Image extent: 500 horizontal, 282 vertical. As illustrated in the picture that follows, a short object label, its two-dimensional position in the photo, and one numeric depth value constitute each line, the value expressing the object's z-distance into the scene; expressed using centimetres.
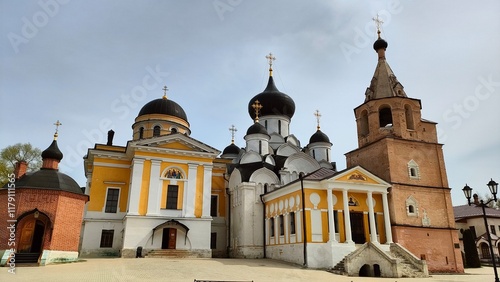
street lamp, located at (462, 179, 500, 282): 1274
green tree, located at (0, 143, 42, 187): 3438
